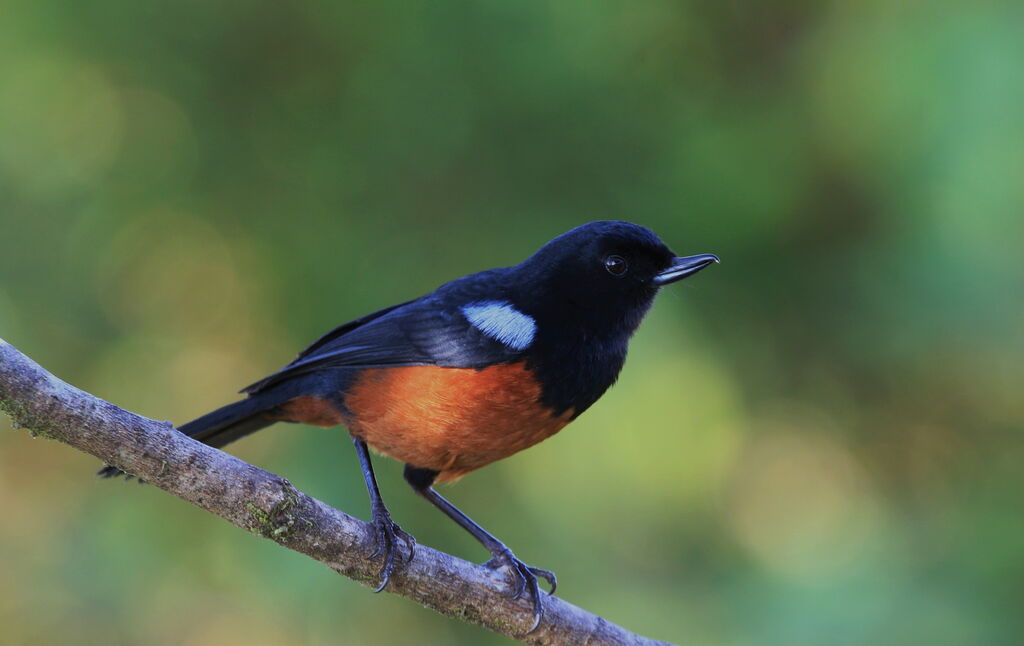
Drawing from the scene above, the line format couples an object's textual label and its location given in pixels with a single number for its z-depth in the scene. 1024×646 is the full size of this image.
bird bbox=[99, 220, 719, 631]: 6.59
